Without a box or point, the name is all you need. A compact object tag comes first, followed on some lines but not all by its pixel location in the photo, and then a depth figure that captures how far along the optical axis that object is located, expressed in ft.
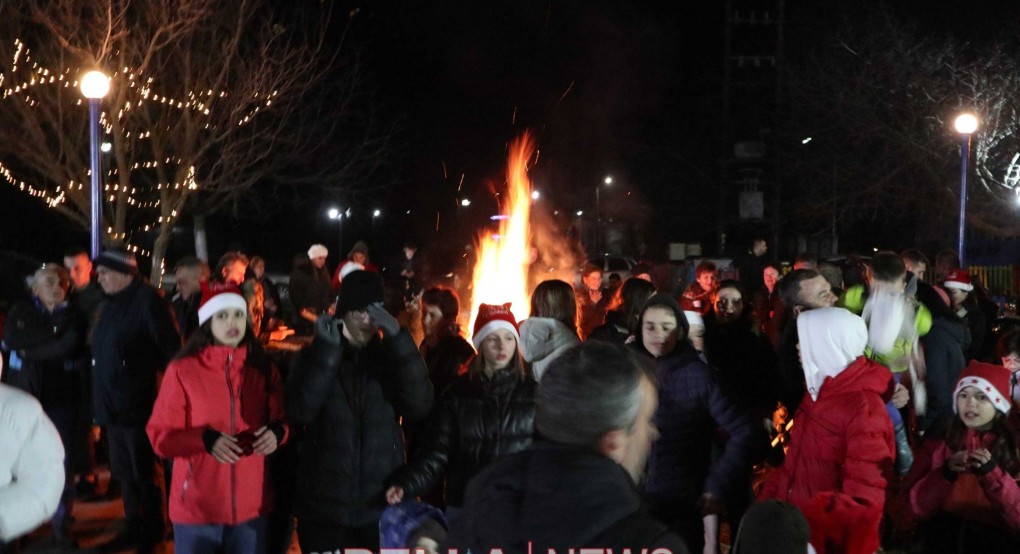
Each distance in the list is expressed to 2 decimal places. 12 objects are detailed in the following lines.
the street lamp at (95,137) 39.88
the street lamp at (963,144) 54.29
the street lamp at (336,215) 132.05
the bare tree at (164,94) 63.62
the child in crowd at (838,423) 15.24
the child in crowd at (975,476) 16.12
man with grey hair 7.97
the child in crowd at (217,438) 16.53
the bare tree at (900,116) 85.61
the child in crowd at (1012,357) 23.06
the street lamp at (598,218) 167.90
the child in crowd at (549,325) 20.95
